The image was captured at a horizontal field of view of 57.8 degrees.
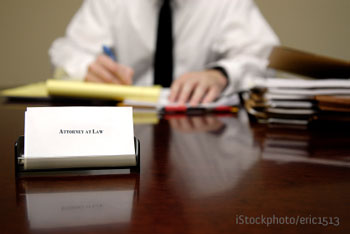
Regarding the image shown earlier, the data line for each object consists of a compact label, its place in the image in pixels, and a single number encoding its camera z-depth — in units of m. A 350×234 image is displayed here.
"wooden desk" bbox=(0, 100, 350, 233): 0.22
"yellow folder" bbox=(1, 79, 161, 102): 0.71
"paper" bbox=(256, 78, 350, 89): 0.57
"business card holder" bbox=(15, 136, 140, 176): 0.29
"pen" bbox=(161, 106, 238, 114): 0.68
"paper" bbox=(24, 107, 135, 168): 0.29
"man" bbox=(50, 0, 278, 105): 1.36
